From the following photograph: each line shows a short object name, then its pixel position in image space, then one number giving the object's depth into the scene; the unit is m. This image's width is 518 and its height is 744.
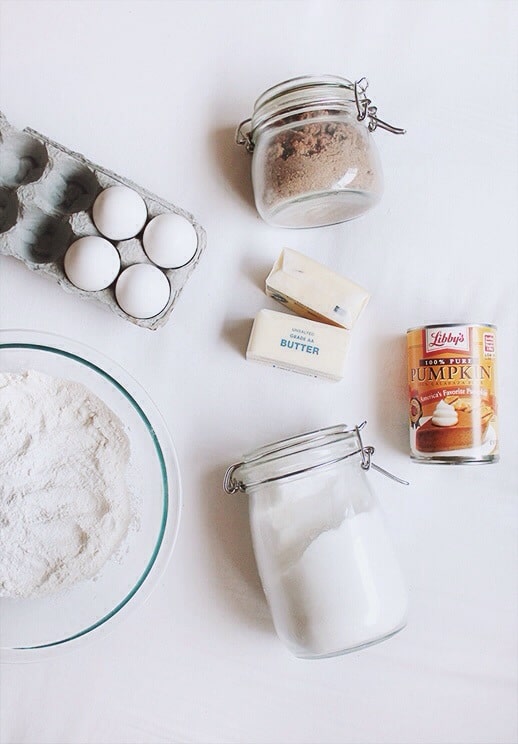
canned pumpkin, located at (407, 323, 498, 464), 0.71
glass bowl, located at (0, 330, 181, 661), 0.73
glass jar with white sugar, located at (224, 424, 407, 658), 0.67
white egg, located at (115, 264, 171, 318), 0.70
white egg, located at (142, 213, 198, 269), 0.70
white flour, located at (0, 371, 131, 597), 0.70
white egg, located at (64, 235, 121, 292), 0.69
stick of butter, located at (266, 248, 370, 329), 0.75
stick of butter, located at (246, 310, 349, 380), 0.75
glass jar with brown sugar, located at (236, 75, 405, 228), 0.70
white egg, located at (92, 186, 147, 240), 0.69
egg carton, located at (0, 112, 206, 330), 0.71
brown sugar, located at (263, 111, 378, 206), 0.70
